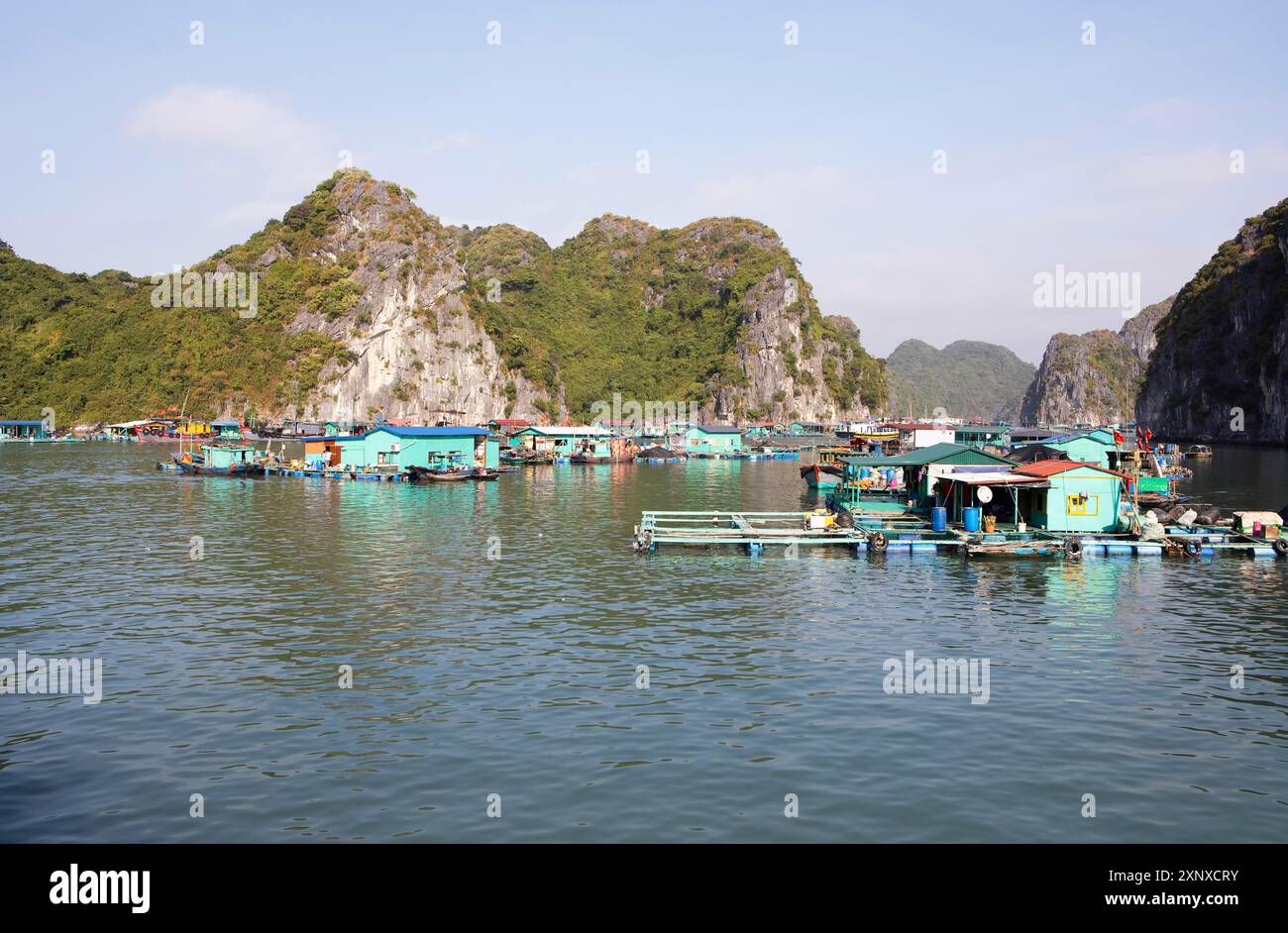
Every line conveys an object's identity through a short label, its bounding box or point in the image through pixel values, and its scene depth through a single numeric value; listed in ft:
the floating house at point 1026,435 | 381.81
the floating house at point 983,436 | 398.83
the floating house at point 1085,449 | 203.72
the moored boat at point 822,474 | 264.11
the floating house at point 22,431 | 578.66
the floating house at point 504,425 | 548.31
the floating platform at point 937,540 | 140.77
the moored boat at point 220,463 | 302.25
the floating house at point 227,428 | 600.80
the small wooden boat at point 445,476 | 283.38
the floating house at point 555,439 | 412.16
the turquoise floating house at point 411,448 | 305.32
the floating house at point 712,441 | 492.95
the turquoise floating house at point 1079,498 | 148.46
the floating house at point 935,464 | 175.73
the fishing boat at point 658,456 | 434.30
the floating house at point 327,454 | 313.79
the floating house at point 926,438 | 315.17
